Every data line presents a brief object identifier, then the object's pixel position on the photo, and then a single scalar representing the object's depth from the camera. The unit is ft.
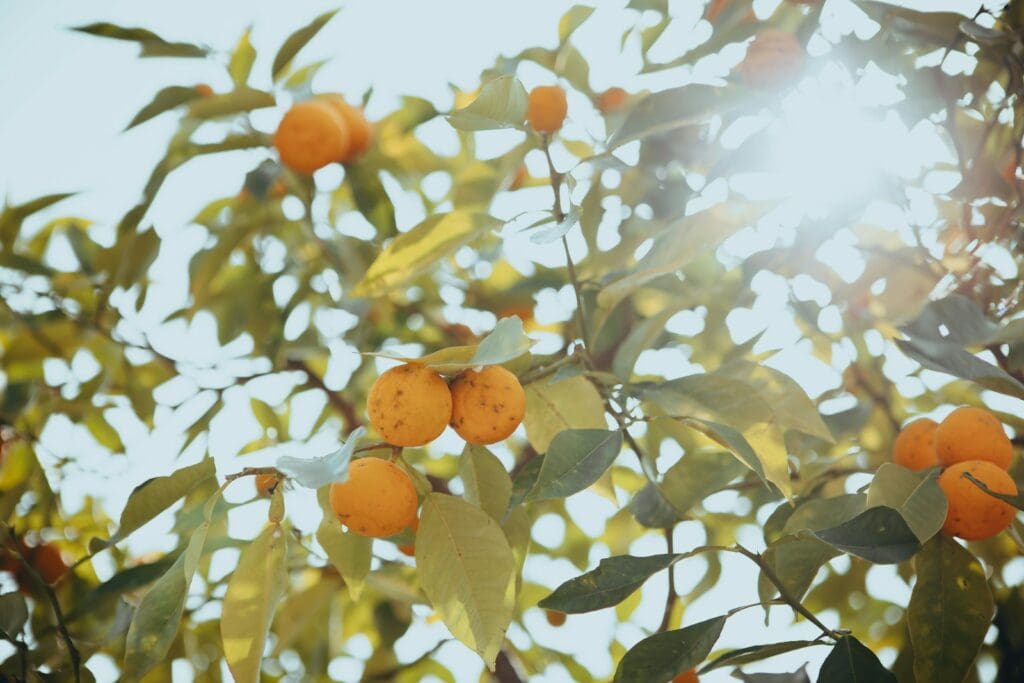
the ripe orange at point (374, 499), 5.14
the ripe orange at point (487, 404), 5.15
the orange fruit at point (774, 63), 6.07
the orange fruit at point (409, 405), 5.11
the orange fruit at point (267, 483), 5.31
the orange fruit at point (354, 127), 6.59
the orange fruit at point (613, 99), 7.06
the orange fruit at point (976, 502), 5.25
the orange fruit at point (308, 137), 6.35
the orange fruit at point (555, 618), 6.71
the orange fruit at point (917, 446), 5.63
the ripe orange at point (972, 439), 5.38
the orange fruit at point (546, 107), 6.15
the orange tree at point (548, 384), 5.21
